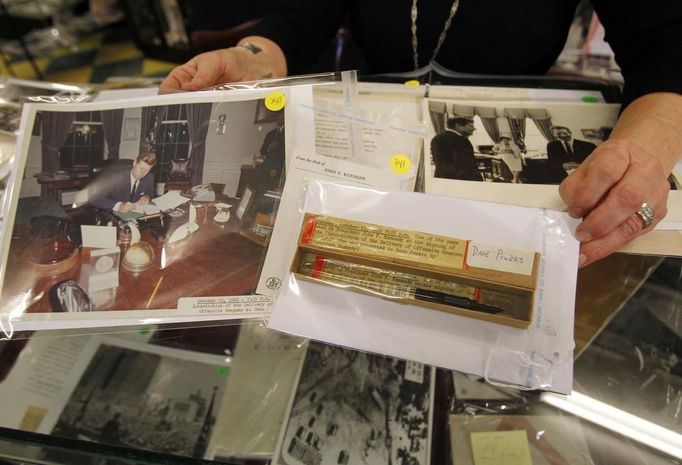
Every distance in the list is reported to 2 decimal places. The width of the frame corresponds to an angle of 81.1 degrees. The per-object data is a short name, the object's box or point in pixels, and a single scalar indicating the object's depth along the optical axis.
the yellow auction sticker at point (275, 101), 0.54
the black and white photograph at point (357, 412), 0.48
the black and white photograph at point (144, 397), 0.54
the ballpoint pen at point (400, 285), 0.40
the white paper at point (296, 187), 0.46
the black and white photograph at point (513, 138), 0.52
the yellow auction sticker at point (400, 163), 0.51
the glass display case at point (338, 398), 0.47
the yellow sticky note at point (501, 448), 0.47
